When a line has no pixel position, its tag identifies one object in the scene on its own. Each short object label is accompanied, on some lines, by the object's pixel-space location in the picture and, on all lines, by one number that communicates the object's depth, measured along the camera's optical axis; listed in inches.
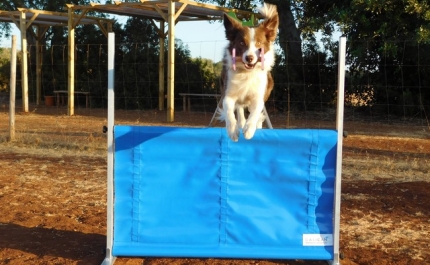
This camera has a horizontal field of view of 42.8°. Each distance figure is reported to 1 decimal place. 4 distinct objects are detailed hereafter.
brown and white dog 183.5
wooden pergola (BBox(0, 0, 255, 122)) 645.9
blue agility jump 184.9
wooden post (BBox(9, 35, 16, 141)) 475.2
